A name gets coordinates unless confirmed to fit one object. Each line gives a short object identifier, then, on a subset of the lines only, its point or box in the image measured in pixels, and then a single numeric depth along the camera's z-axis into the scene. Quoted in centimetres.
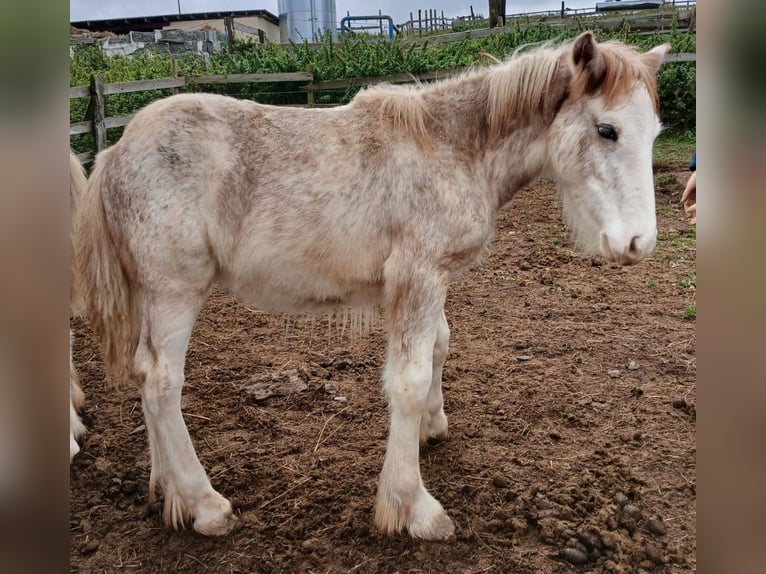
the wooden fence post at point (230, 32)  1712
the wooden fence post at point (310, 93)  1199
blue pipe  2186
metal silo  2412
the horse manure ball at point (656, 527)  252
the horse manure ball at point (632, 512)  261
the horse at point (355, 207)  235
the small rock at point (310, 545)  249
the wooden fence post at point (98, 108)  827
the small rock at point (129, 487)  290
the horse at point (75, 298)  298
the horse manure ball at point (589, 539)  245
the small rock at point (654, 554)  236
